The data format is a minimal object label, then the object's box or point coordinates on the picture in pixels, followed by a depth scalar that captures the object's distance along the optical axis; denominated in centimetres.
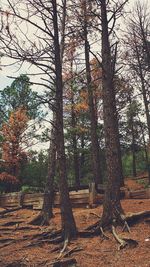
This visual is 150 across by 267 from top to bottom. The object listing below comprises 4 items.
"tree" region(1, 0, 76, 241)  596
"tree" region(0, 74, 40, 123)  1791
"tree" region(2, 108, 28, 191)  1593
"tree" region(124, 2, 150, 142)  1153
